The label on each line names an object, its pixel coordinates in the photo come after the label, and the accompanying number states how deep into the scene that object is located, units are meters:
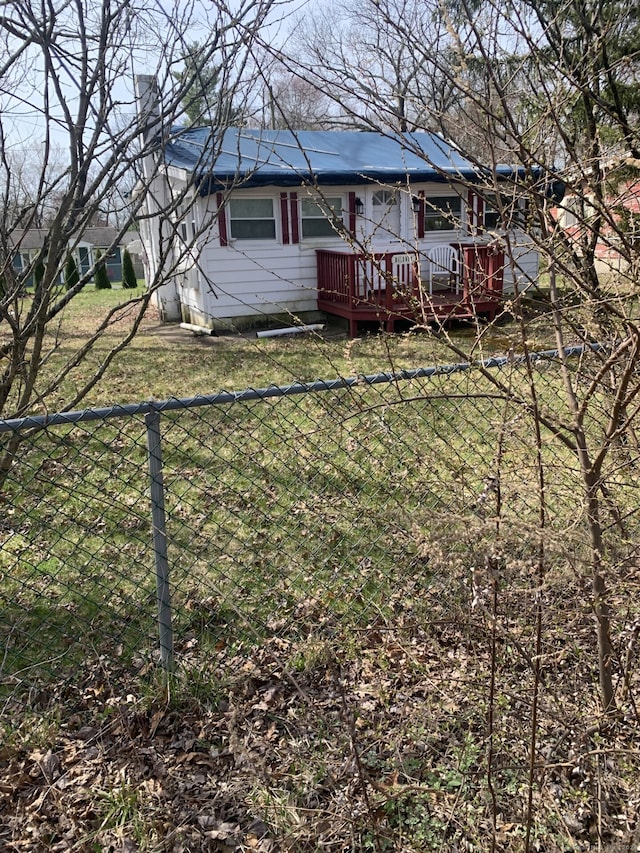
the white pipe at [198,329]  12.27
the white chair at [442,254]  13.23
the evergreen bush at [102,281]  22.78
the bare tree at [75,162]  2.82
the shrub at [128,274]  24.03
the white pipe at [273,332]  11.72
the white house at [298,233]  11.70
